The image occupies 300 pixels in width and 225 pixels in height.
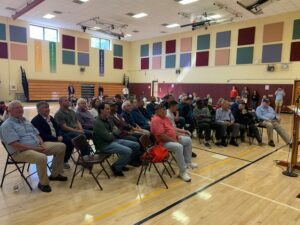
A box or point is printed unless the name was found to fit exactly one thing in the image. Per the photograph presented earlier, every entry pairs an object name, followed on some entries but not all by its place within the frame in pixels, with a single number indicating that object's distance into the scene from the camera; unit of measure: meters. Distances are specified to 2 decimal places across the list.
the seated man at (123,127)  4.09
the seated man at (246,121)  5.81
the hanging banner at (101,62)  18.80
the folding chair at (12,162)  2.96
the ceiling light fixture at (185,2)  10.53
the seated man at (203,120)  5.53
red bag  3.20
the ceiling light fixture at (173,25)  14.73
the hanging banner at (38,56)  15.56
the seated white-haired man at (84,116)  4.64
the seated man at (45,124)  3.38
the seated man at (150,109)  5.87
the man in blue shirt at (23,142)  2.87
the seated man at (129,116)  4.57
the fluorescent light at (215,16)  12.23
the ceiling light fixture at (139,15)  12.83
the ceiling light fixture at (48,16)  13.37
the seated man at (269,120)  5.68
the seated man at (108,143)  3.44
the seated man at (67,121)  3.95
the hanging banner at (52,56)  16.14
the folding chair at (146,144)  3.25
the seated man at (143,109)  5.51
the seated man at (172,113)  4.30
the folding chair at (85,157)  3.07
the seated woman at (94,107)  5.56
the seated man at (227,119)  5.58
